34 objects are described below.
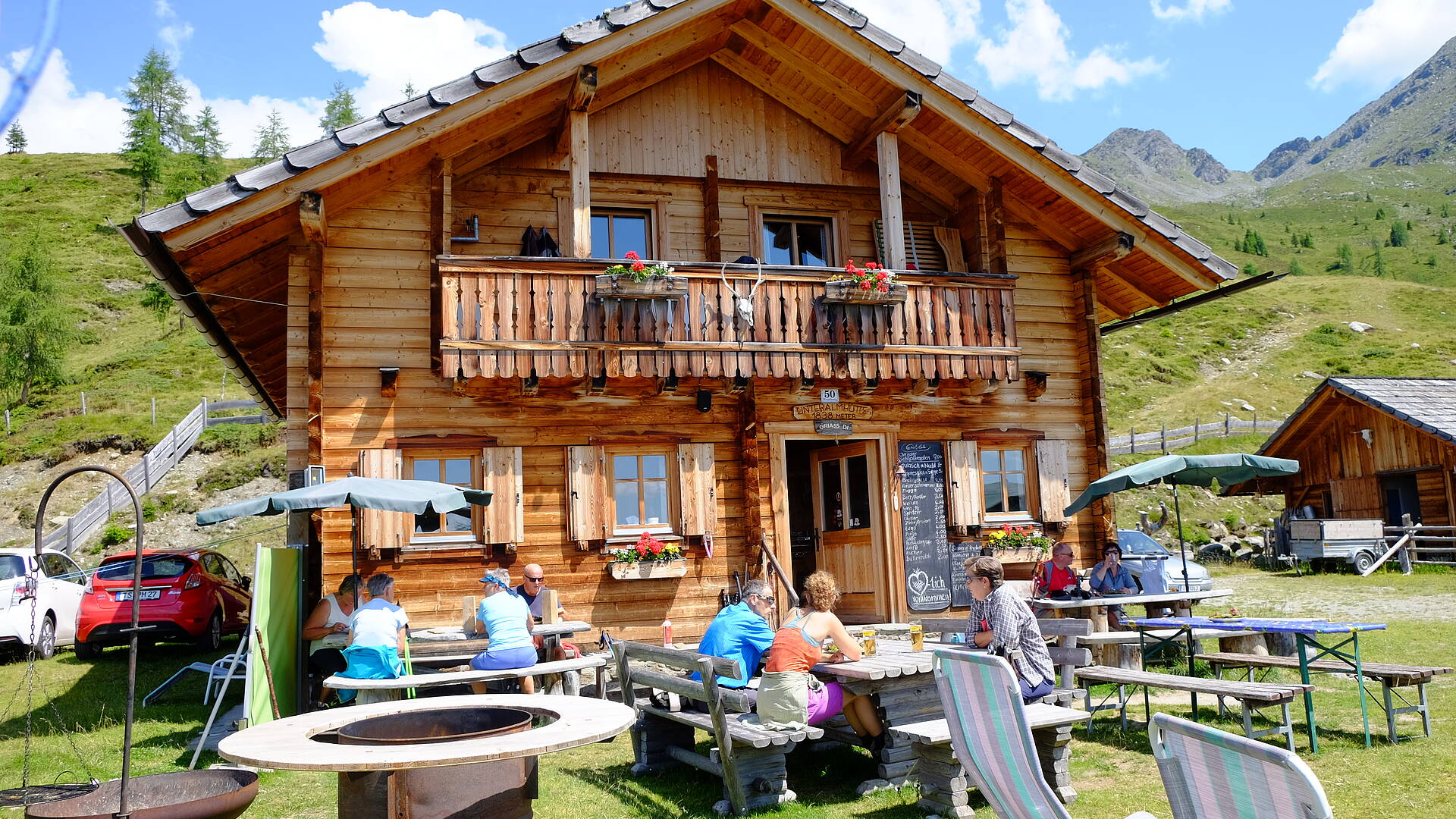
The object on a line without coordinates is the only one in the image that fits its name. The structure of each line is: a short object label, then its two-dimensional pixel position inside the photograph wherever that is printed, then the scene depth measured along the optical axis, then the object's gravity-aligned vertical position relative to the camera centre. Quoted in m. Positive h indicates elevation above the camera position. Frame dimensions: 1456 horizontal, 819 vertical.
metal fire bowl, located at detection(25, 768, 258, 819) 4.17 -1.04
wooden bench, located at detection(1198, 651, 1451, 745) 7.42 -1.25
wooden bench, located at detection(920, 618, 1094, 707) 8.59 -1.11
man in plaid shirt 6.80 -0.77
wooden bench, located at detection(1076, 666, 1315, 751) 6.93 -1.21
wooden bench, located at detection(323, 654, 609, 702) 7.89 -1.08
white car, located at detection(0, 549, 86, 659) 13.73 -0.66
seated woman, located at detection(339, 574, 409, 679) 8.29 -0.76
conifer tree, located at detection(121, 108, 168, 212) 68.25 +26.47
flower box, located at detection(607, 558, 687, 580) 11.98 -0.39
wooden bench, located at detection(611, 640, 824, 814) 6.41 -1.37
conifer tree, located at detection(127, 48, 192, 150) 79.88 +35.82
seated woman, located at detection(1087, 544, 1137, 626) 12.00 -0.70
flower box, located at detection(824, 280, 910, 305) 12.32 +2.76
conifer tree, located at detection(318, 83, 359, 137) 67.38 +28.50
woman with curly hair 6.59 -0.94
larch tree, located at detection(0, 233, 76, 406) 44.53 +9.42
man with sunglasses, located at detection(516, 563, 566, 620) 10.55 -0.51
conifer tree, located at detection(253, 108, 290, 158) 71.50 +28.55
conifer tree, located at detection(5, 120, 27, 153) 85.94 +34.94
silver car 16.48 -0.68
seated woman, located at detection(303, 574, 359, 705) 10.26 -0.84
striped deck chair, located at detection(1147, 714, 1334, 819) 2.58 -0.71
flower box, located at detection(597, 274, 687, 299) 11.49 +2.75
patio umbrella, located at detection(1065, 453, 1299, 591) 11.40 +0.48
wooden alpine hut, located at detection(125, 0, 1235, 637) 11.46 +2.78
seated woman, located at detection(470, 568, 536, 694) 8.71 -0.78
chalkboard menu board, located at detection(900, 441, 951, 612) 13.13 -0.03
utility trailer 23.34 -0.71
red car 14.19 -0.69
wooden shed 24.11 +1.47
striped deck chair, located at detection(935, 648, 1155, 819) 4.46 -0.97
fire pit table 4.02 -0.84
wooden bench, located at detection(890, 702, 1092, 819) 6.08 -1.43
